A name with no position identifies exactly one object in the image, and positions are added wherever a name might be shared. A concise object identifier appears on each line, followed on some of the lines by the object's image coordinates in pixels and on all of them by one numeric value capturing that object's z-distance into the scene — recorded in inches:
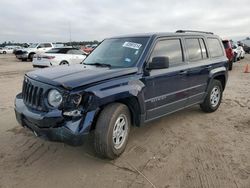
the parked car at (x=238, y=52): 599.9
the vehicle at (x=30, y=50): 705.7
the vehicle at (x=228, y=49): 403.2
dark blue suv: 94.0
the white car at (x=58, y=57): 407.0
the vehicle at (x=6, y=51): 1386.5
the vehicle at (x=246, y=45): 1142.1
